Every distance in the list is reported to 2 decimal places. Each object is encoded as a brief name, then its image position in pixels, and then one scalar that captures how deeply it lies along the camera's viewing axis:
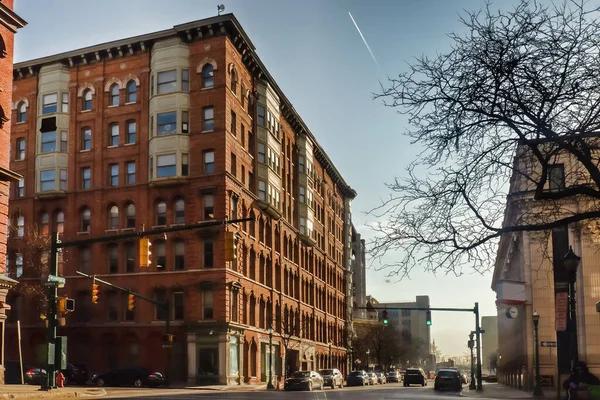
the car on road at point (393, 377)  101.19
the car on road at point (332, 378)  66.31
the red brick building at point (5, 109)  35.22
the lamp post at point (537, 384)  40.97
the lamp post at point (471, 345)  64.06
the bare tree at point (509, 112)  15.23
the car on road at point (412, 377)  76.56
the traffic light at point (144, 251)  26.74
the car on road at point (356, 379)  74.31
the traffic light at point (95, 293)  37.23
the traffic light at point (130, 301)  45.12
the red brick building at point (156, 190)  61.88
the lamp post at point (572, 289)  21.17
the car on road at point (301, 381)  52.53
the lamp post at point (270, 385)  55.69
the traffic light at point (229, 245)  25.97
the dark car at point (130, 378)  53.22
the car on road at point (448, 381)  54.44
